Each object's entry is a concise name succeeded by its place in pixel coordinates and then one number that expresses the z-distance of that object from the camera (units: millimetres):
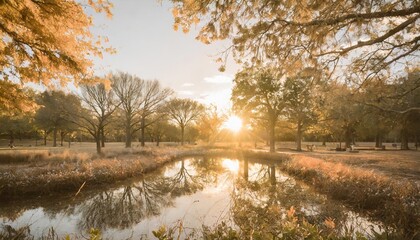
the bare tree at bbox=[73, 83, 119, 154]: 29578
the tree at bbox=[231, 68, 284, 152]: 29016
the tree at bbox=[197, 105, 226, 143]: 57094
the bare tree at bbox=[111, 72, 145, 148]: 36125
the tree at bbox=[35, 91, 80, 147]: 30486
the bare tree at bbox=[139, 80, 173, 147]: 39188
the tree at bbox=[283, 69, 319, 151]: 30422
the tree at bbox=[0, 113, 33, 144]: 42500
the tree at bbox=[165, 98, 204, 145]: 53094
